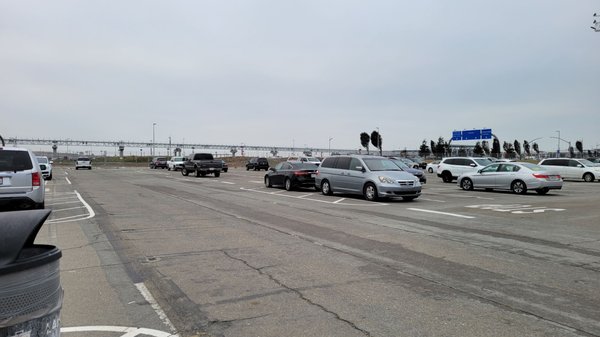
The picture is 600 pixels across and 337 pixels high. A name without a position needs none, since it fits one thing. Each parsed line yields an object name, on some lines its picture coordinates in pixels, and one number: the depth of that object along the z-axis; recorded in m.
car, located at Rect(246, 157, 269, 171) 55.97
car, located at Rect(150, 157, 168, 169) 63.94
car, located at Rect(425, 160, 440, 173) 45.29
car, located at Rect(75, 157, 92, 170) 57.19
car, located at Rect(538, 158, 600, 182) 31.97
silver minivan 16.78
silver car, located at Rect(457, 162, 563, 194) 20.44
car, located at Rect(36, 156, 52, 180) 33.00
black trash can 2.24
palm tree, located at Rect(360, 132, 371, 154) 120.22
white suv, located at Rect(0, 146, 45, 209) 10.59
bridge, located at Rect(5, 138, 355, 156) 139.04
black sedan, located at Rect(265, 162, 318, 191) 22.14
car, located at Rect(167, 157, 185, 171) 54.12
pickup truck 37.41
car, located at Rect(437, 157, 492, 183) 30.59
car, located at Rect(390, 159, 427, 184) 26.19
